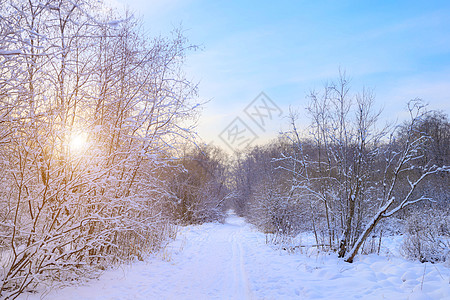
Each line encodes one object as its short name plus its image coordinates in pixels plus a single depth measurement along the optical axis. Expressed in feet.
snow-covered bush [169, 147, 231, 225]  65.46
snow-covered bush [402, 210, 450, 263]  25.56
